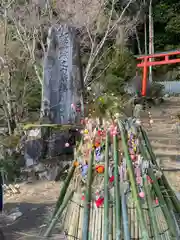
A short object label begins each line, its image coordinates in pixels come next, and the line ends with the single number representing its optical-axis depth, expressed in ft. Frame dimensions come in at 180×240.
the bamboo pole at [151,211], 5.93
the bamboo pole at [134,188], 5.82
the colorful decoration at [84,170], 6.57
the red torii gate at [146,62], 33.83
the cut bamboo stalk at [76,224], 6.60
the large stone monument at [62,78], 17.26
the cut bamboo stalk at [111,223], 6.11
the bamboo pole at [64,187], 7.07
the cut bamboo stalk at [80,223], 6.54
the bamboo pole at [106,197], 5.99
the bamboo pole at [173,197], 7.08
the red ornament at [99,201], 6.25
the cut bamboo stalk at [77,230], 6.60
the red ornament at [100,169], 6.38
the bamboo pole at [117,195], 5.93
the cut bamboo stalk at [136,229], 6.07
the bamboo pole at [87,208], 6.21
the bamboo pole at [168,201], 6.58
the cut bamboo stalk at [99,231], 6.22
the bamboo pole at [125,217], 5.87
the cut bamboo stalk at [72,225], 6.64
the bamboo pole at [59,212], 6.89
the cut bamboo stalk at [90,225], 6.29
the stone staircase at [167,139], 16.21
